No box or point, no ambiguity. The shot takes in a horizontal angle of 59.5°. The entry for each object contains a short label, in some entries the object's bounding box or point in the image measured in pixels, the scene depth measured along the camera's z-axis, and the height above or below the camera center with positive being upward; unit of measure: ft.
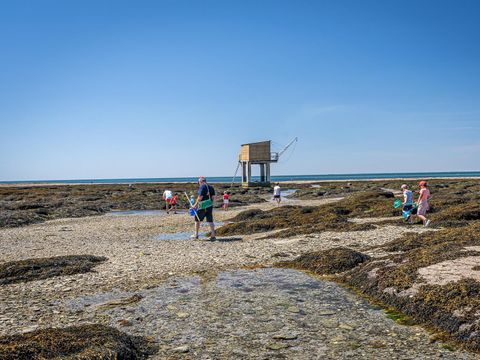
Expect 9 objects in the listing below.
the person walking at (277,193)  124.98 -5.76
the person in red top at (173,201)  119.14 -7.34
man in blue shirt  58.52 -3.94
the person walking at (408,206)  64.47 -5.32
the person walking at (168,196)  117.60 -5.84
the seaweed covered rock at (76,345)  18.98 -8.08
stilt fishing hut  226.99 +9.24
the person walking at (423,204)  60.34 -4.72
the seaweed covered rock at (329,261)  38.87 -8.44
